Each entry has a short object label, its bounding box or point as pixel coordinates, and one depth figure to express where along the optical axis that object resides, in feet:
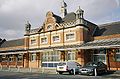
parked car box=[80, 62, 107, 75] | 38.12
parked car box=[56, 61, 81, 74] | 41.71
